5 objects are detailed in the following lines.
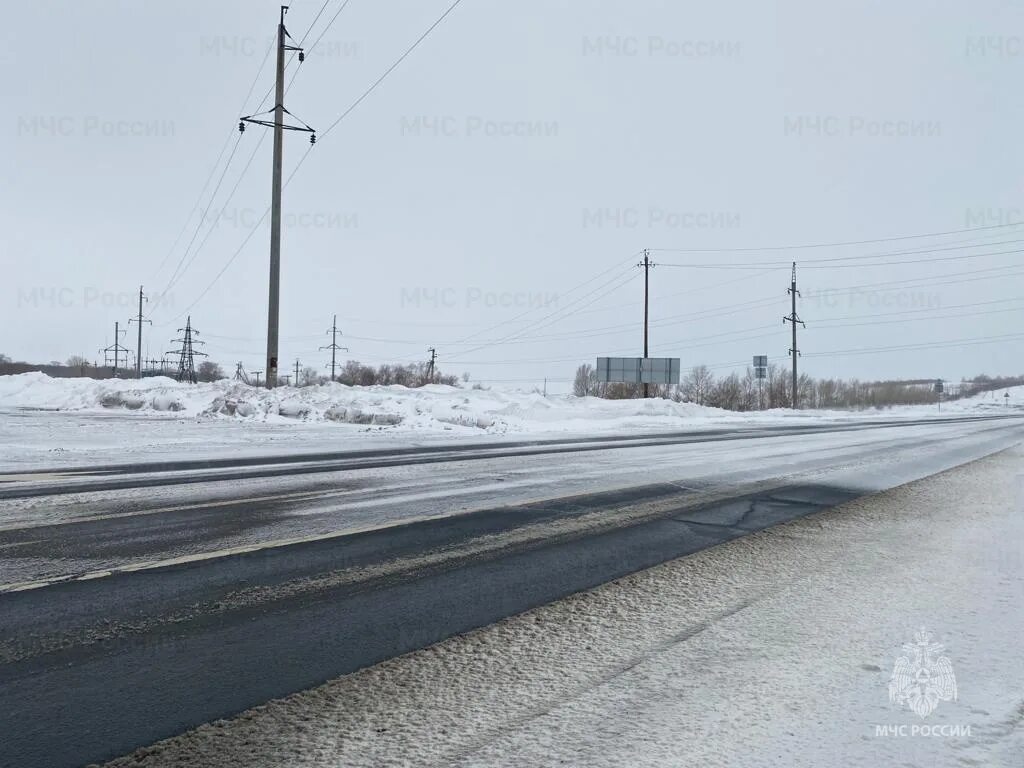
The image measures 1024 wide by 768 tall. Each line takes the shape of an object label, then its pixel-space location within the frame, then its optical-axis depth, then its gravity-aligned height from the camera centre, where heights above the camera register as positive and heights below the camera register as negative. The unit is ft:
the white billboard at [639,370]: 159.74 +5.61
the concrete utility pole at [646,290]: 152.54 +24.56
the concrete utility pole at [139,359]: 214.90 +7.56
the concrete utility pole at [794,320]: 179.53 +21.65
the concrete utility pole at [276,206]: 78.59 +21.76
